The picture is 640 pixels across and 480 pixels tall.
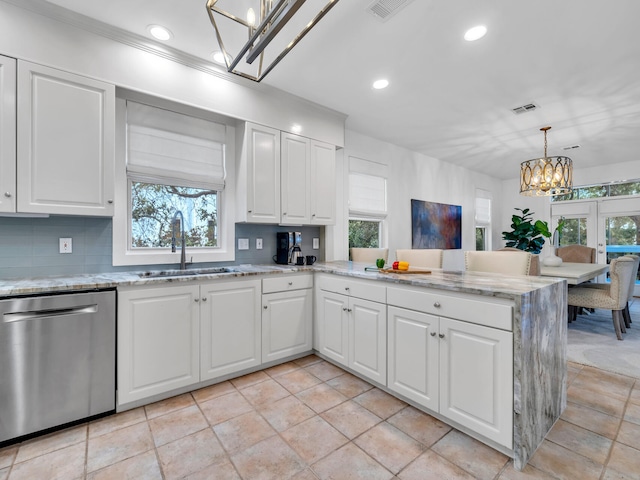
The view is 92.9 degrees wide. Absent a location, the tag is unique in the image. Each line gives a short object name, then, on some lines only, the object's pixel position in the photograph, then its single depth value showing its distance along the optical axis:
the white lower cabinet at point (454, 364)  1.58
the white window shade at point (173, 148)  2.54
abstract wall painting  4.97
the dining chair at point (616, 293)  3.39
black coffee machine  3.22
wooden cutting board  2.37
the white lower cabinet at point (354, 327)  2.27
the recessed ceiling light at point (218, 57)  2.46
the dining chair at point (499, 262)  2.64
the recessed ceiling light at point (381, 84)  2.85
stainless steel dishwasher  1.70
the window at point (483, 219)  6.48
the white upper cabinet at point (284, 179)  2.88
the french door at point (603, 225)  5.86
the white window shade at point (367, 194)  4.14
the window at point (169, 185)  2.50
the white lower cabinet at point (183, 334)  2.05
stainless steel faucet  2.66
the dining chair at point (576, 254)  4.87
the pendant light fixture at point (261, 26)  1.33
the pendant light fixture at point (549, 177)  4.07
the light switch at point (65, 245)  2.22
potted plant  6.25
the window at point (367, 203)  4.15
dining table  3.18
